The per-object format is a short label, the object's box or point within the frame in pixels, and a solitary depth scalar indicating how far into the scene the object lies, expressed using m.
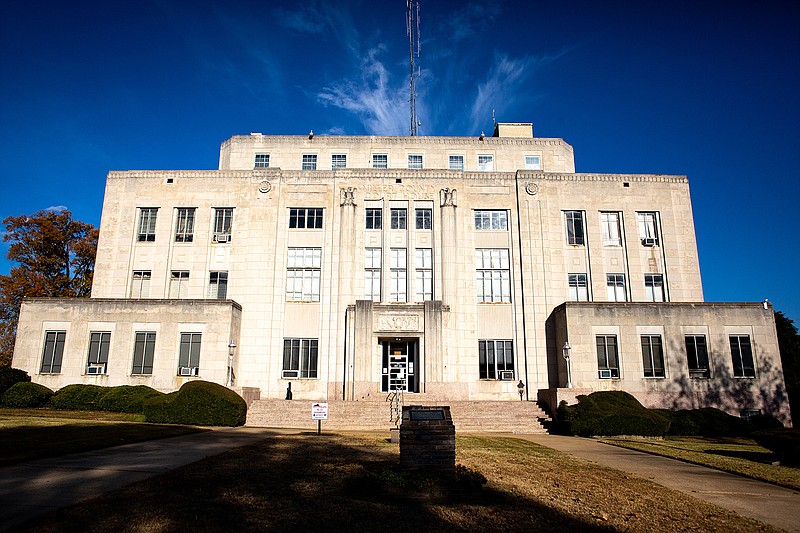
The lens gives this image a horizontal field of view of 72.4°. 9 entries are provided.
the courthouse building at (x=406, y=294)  30.95
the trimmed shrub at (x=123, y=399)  26.30
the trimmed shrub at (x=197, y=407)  23.47
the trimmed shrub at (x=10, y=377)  27.30
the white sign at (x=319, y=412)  19.02
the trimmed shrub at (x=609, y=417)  23.69
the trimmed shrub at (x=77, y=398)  26.81
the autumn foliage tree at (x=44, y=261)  44.72
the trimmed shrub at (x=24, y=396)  26.27
